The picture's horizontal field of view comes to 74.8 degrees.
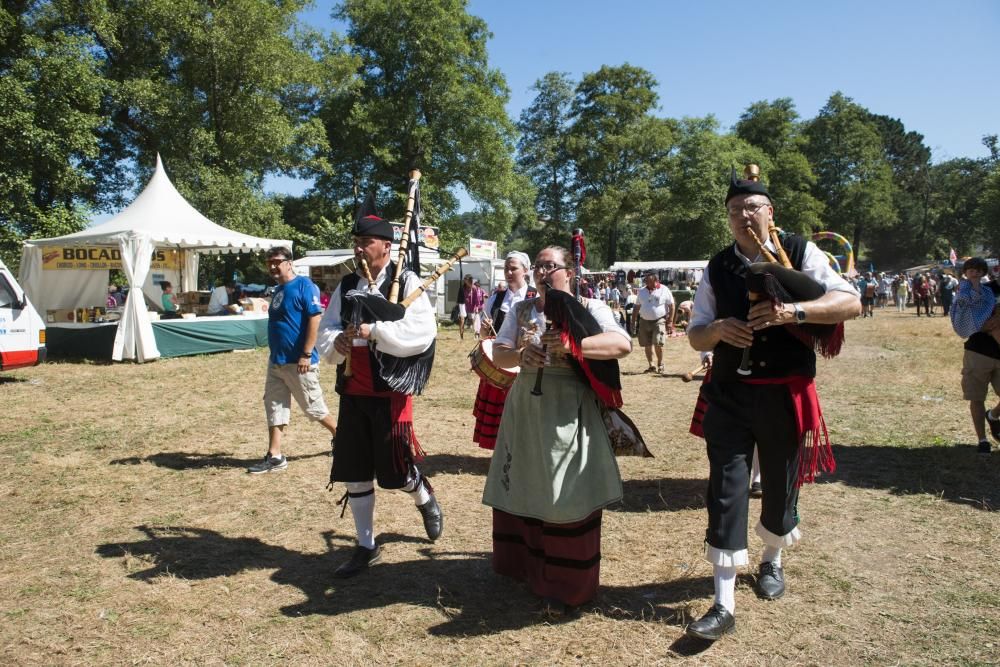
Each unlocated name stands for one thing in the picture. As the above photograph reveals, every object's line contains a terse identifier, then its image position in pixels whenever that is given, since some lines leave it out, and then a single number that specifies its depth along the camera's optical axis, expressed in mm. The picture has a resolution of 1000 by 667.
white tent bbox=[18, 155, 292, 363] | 13156
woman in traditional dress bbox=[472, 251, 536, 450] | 5320
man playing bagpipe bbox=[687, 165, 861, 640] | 2924
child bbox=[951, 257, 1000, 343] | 5609
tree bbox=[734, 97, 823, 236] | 49000
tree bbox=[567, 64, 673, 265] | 43750
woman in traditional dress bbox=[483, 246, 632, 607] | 3092
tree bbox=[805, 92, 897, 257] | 55062
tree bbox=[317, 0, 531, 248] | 31094
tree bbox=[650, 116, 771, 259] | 44344
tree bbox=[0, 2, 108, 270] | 18734
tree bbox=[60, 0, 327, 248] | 22625
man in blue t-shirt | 5852
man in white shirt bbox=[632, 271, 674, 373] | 11609
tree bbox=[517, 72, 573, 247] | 45062
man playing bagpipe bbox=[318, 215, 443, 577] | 3668
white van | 10039
